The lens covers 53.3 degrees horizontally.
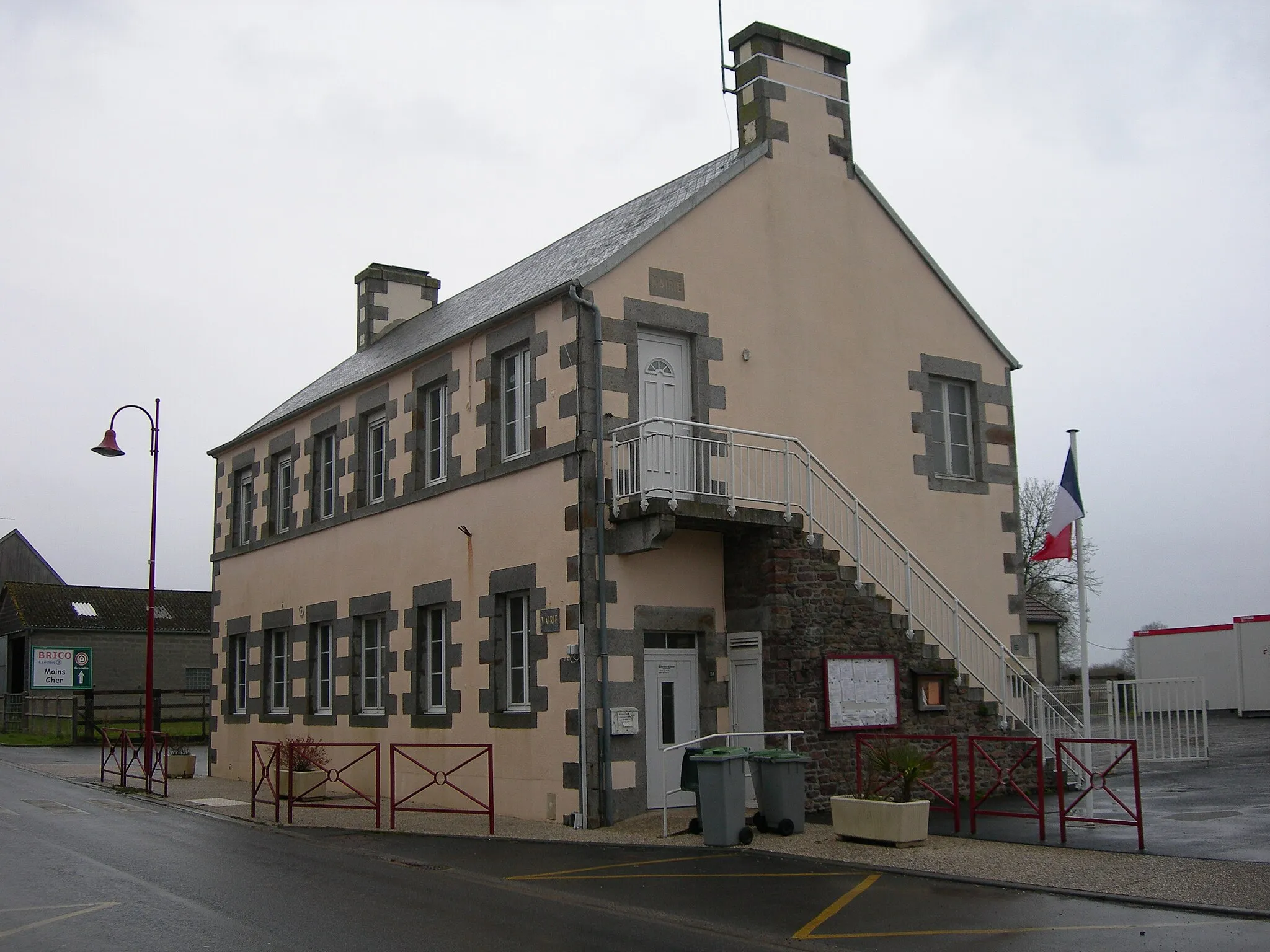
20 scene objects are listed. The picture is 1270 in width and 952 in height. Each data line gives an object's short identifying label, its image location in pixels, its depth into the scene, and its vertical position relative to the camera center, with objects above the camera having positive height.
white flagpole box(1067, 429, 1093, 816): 13.45 +0.13
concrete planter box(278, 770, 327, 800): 17.41 -1.73
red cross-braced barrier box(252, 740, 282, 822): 15.32 -1.66
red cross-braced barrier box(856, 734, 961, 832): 12.50 -1.33
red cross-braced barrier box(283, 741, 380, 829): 15.79 -1.77
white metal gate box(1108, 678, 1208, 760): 19.45 -1.37
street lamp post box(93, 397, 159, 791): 22.67 +3.10
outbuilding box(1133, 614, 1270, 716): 29.44 -0.41
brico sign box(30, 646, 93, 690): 41.34 -0.25
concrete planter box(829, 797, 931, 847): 11.89 -1.63
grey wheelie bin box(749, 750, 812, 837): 12.91 -1.43
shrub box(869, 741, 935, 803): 12.02 -1.12
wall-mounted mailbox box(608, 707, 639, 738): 14.45 -0.80
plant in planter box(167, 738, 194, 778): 22.73 -1.88
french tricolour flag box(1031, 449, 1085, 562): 14.49 +1.49
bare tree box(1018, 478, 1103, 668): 49.66 +2.86
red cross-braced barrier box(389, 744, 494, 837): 14.51 -1.58
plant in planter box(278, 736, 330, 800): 17.09 -1.47
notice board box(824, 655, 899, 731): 14.96 -0.53
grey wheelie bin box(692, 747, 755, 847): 12.43 -1.46
